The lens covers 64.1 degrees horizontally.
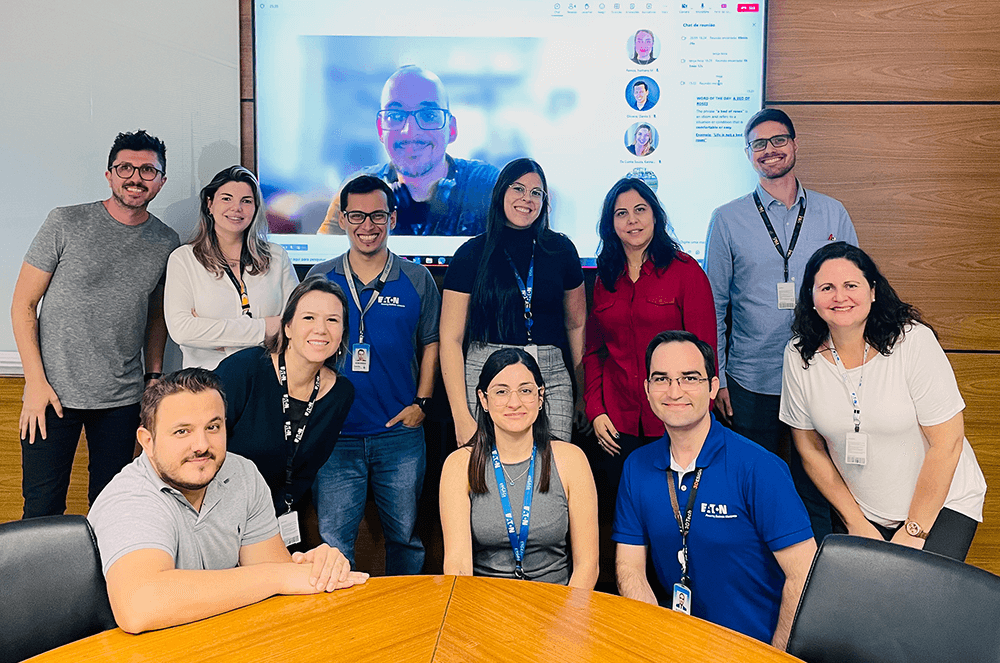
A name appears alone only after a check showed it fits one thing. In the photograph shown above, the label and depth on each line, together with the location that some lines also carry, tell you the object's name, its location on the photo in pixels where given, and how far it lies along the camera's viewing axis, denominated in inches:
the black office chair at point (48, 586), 61.3
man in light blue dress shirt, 125.2
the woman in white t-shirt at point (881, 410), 94.3
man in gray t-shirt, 120.9
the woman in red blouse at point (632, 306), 115.0
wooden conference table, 55.6
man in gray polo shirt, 60.6
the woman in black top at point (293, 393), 94.2
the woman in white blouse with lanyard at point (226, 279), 116.0
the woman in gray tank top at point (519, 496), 88.3
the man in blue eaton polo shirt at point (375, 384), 120.6
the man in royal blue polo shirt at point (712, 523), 84.5
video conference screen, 137.4
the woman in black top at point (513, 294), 116.9
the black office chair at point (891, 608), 58.6
